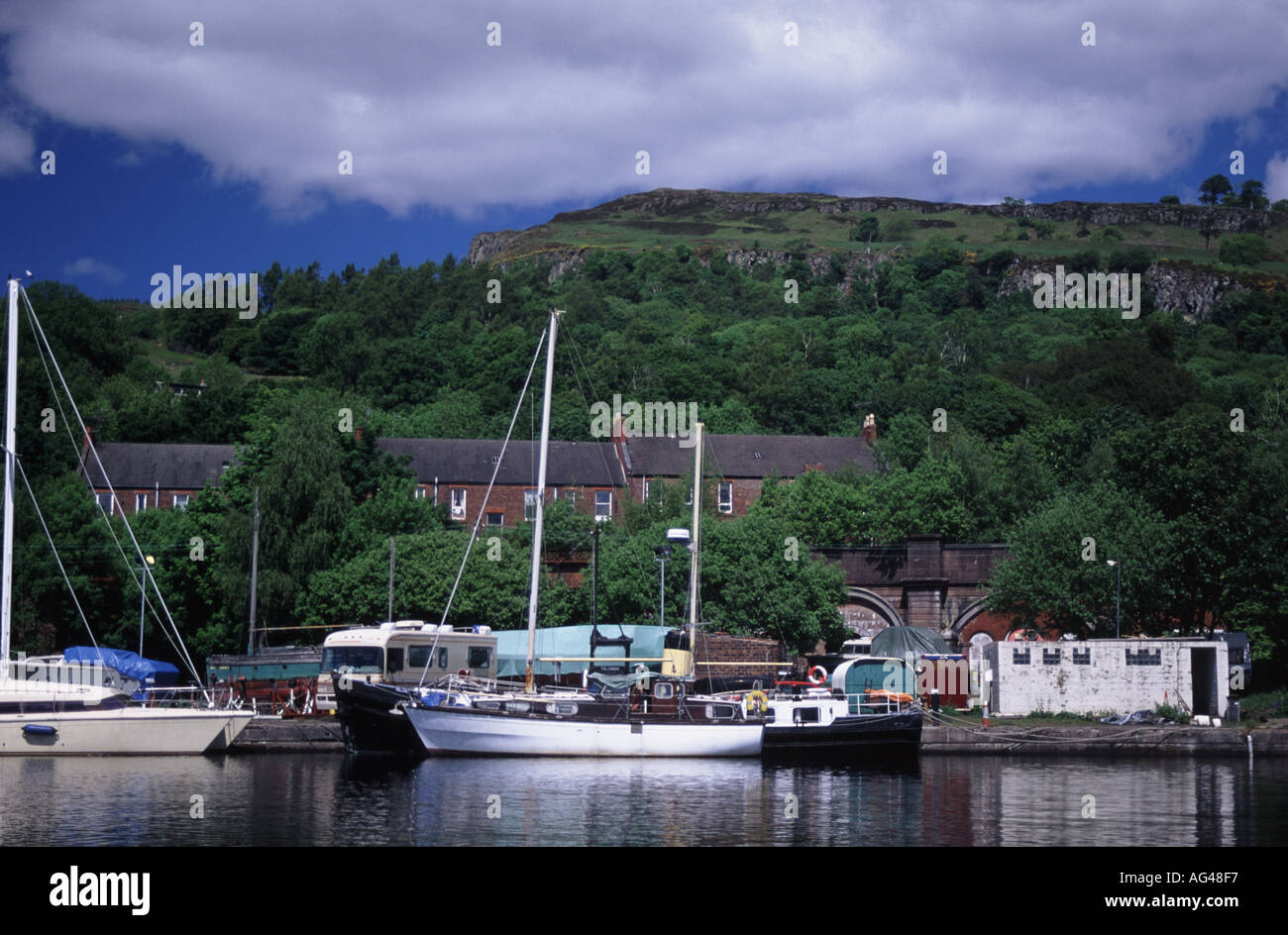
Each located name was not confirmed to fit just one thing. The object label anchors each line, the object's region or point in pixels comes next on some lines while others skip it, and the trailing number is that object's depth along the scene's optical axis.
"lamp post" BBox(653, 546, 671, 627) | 51.62
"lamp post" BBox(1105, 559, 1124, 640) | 53.93
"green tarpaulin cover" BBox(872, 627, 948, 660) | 62.94
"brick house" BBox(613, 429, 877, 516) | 91.62
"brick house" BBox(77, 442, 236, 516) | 86.62
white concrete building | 51.09
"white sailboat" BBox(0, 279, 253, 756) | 41.25
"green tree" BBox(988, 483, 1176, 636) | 56.78
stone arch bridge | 68.44
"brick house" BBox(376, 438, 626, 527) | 88.50
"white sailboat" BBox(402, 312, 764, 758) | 42.56
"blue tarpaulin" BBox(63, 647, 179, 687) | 53.25
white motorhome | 48.88
